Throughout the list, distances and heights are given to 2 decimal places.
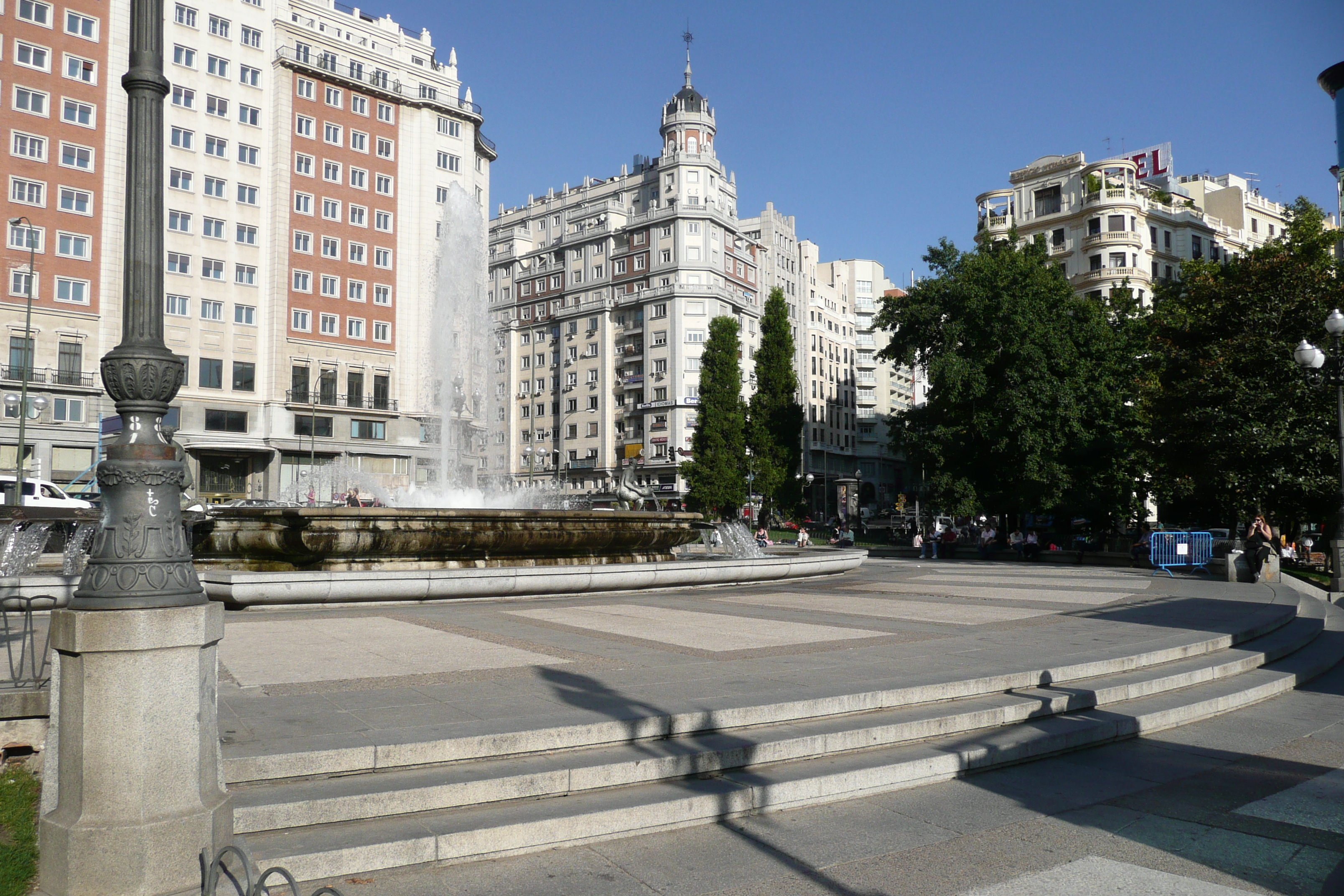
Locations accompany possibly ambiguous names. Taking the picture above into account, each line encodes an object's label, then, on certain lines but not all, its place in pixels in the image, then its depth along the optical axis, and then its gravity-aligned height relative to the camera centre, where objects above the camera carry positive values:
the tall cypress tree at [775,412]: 63.03 +5.94
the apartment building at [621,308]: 76.88 +17.24
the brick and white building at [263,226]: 45.97 +15.74
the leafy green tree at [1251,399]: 24.12 +2.64
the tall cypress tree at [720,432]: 62.19 +4.57
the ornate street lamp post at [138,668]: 3.69 -0.71
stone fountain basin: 13.67 -0.66
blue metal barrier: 22.38 -1.47
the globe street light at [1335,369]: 17.28 +2.54
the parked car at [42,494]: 26.11 +0.19
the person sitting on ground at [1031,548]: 29.70 -1.82
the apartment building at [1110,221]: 63.75 +20.54
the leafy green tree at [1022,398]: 32.56 +3.61
